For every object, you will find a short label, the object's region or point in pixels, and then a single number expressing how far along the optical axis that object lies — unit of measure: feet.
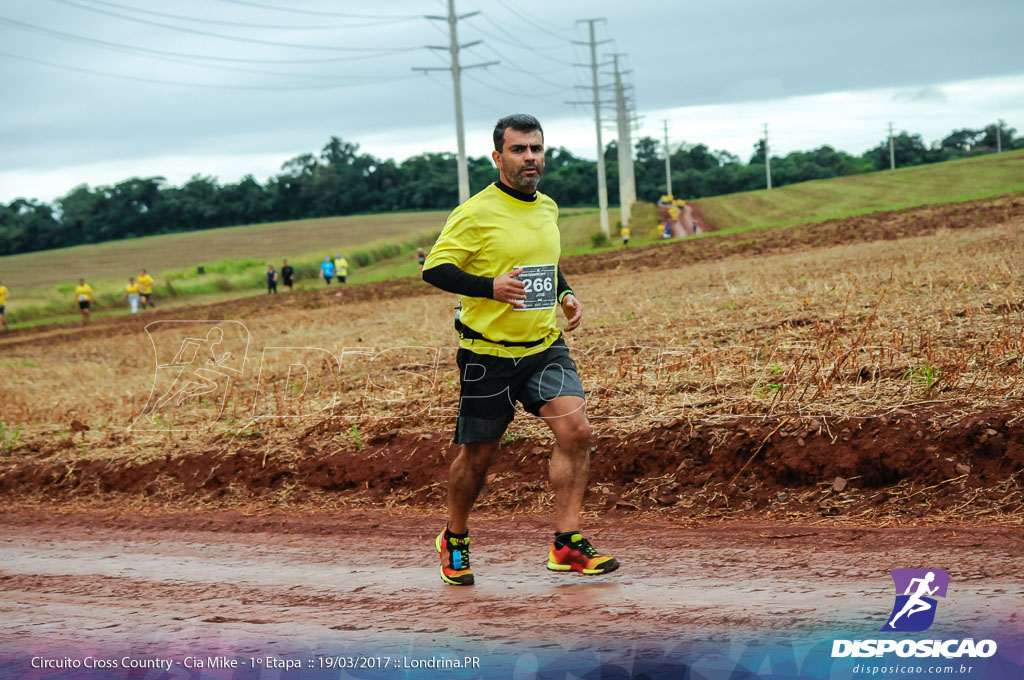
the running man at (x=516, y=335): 17.31
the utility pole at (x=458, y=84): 115.96
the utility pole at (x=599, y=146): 167.65
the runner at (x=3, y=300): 118.73
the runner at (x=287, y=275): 143.95
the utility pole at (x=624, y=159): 204.74
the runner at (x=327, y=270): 148.05
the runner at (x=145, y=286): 136.71
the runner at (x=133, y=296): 132.67
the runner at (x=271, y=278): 137.18
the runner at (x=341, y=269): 148.05
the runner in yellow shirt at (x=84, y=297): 127.34
